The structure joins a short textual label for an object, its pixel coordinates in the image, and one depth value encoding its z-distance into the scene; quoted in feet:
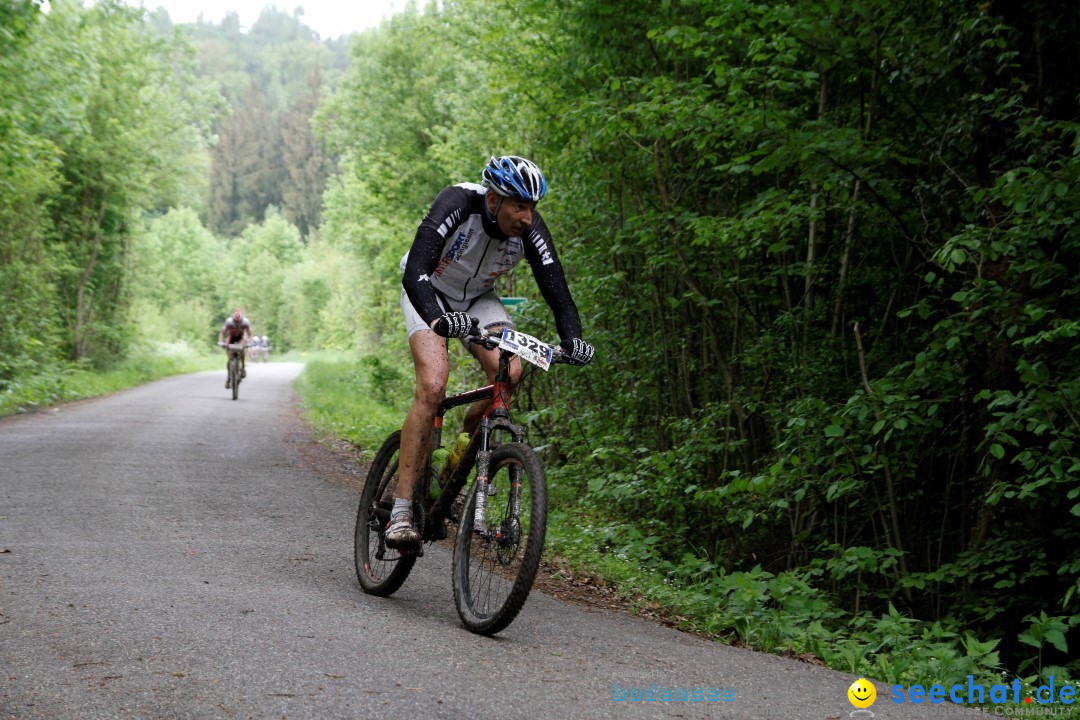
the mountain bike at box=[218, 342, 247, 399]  73.82
